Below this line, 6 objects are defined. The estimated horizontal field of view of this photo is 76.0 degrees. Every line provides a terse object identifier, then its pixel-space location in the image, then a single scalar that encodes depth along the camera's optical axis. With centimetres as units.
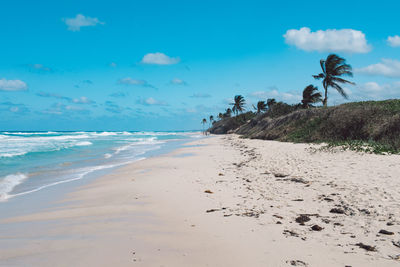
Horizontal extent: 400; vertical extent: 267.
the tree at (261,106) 7384
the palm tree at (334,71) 3206
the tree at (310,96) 3972
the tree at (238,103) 7806
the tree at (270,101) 7175
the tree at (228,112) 11166
